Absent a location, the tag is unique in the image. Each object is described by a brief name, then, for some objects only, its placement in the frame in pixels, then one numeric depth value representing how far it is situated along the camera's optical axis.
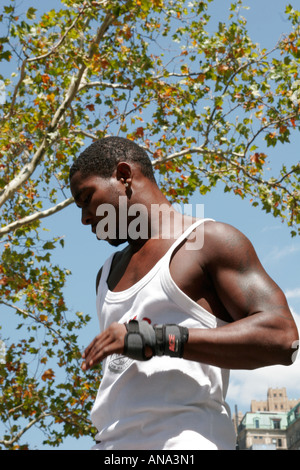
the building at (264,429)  87.94
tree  9.21
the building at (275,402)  100.75
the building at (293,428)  76.29
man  1.66
